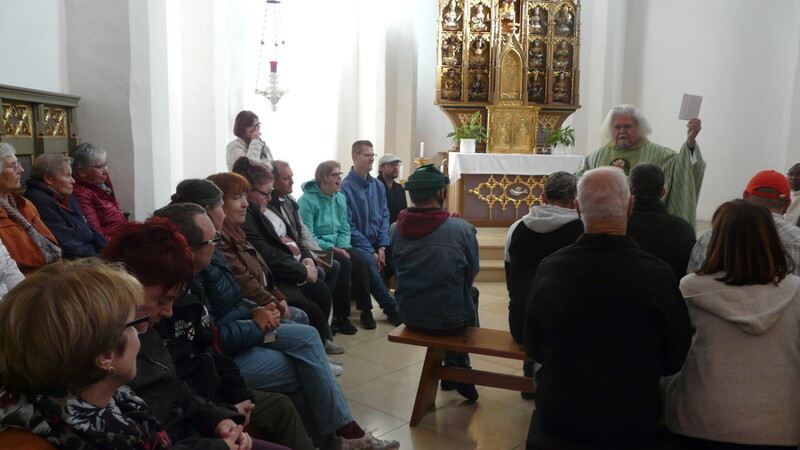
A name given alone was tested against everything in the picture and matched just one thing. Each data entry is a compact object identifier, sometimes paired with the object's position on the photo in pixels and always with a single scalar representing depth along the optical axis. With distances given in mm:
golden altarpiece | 8703
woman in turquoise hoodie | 4918
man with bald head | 2035
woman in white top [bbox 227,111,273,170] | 5688
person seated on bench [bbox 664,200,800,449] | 2041
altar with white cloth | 7887
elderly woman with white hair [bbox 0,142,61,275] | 3289
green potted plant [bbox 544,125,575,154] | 8680
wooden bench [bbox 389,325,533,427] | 3086
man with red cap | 2969
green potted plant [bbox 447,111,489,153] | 8336
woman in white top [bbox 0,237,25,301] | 2914
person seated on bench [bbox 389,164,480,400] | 3189
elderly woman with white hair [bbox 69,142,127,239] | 4316
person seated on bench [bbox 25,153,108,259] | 3768
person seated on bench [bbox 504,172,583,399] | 2934
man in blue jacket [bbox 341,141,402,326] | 5262
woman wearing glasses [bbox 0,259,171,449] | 1169
